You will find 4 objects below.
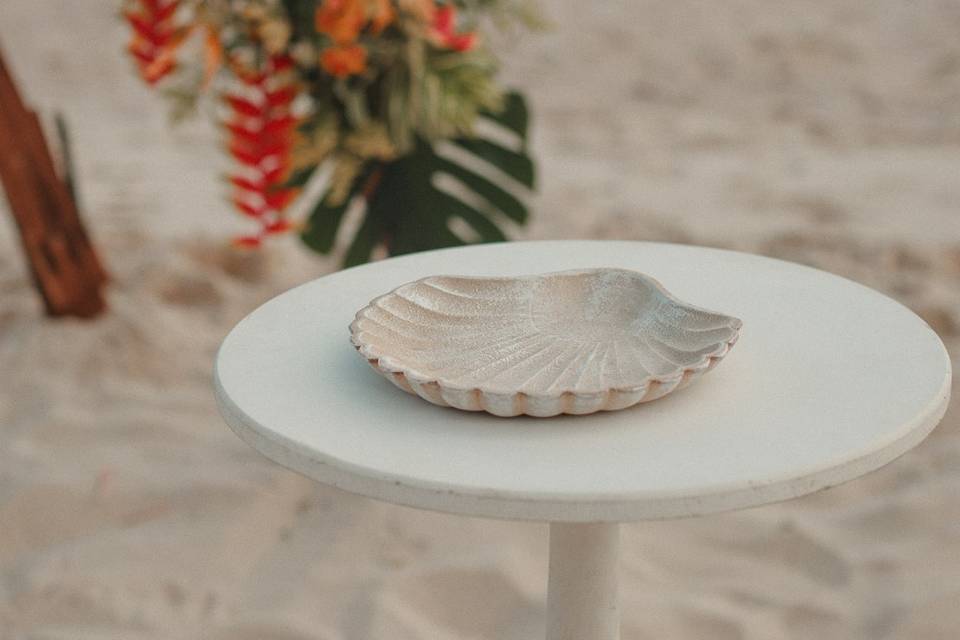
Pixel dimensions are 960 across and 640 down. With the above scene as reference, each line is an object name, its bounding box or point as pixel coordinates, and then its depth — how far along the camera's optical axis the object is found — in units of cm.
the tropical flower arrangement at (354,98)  245
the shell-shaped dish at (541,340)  166
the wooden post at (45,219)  298
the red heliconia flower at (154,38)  243
